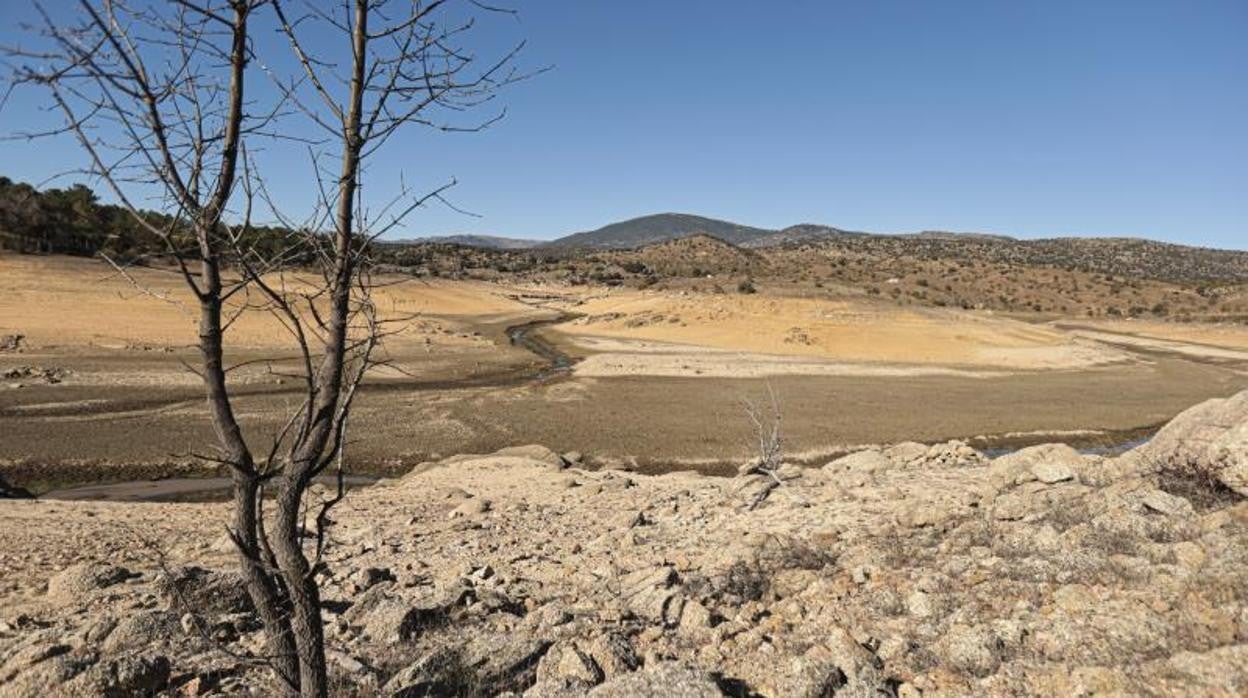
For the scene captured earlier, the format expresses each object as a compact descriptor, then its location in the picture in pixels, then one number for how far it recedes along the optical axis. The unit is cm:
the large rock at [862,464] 1330
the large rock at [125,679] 454
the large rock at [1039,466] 930
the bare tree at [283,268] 327
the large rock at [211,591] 650
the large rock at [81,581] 740
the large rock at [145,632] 554
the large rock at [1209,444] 709
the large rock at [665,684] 435
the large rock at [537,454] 1681
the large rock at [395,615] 625
